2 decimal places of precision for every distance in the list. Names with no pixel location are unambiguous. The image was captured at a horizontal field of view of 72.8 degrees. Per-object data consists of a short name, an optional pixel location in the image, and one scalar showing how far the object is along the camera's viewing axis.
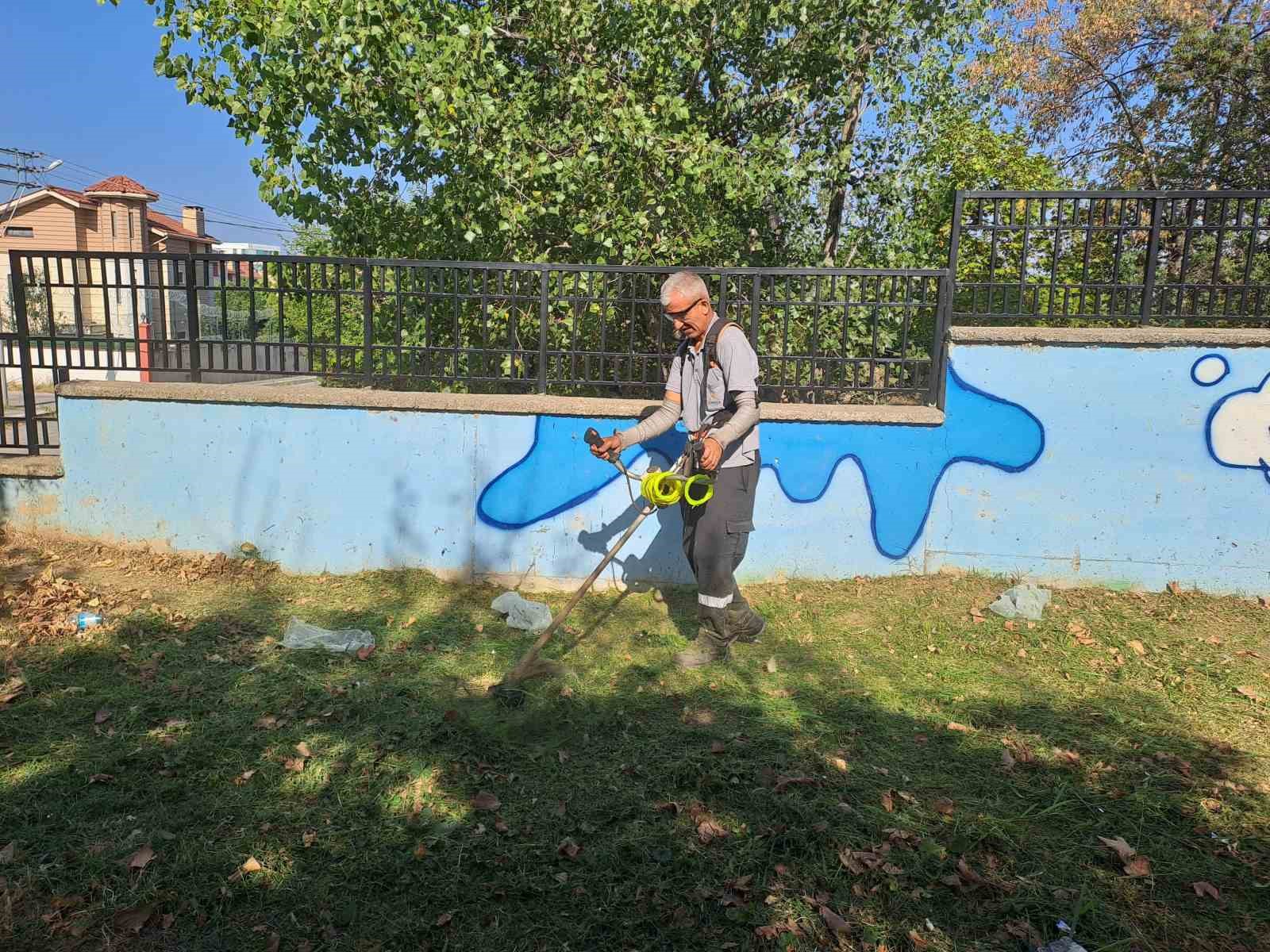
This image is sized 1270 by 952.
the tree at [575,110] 6.26
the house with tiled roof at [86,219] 33.44
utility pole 36.25
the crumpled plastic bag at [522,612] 5.25
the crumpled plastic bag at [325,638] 4.77
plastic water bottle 4.82
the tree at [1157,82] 11.77
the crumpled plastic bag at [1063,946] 2.56
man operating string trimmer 4.36
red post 5.99
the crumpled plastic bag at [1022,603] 5.17
